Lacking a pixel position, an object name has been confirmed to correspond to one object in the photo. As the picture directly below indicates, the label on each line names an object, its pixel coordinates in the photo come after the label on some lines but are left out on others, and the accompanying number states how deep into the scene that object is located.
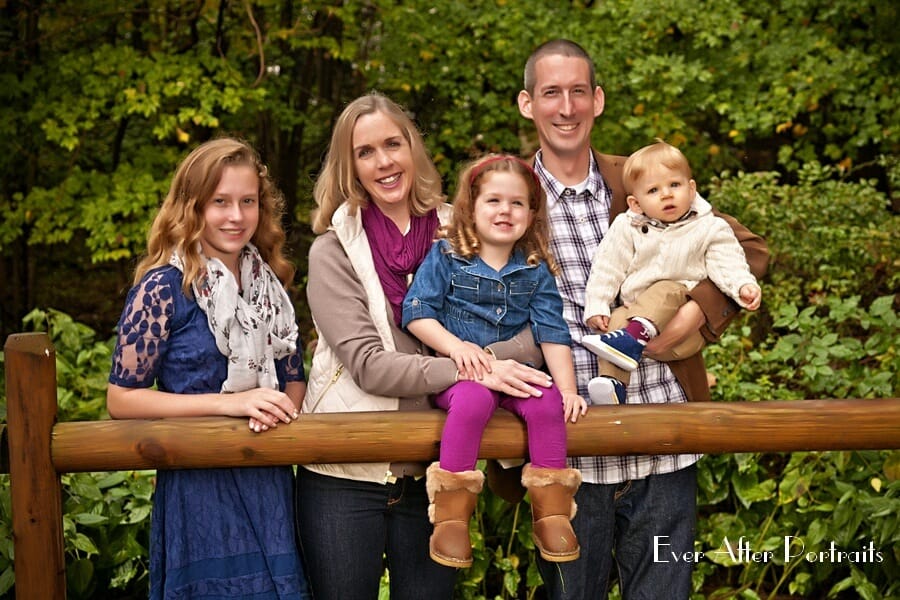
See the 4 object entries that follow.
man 2.97
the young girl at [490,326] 2.66
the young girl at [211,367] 2.69
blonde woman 2.69
